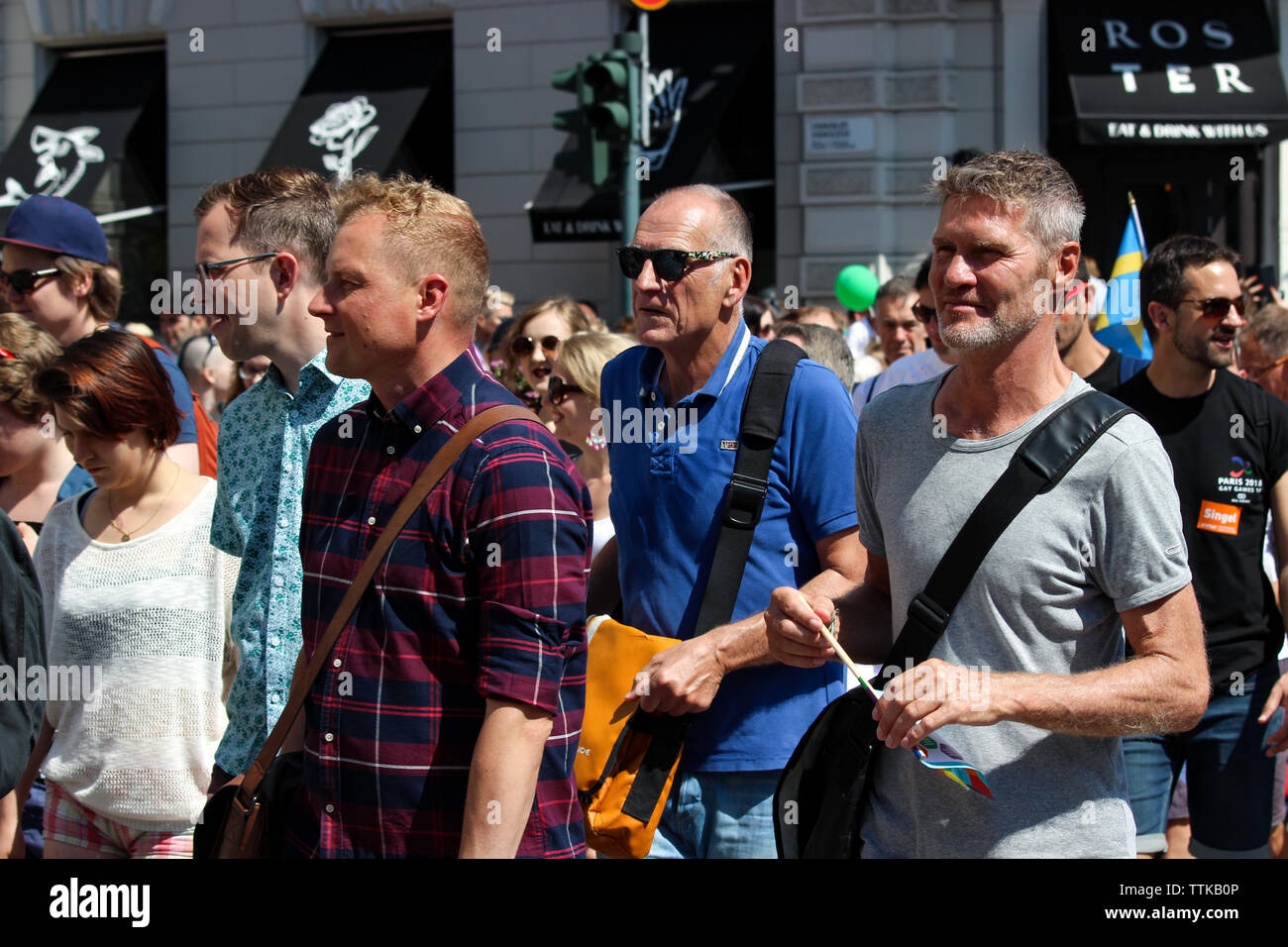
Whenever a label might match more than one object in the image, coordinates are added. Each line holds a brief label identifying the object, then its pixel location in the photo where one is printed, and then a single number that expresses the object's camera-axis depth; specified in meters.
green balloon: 11.32
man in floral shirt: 3.03
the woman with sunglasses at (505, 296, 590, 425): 6.72
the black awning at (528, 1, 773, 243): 13.83
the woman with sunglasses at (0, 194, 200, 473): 5.25
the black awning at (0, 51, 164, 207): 16.34
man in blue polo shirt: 3.06
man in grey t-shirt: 2.27
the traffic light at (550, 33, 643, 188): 9.38
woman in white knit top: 3.56
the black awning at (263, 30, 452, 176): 15.12
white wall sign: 13.84
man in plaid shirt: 2.33
